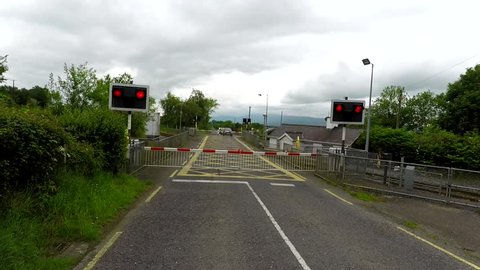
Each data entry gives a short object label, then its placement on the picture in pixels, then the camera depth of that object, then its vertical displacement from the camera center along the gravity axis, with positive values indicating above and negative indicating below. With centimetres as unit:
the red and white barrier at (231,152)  2026 -125
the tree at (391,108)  8712 +638
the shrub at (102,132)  1308 -41
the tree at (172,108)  9775 +369
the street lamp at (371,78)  2577 +416
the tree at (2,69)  2206 +242
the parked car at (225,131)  9586 -102
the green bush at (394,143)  3206 -40
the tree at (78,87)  3272 +245
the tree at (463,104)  4012 +378
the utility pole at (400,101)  8451 +772
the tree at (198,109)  10044 +434
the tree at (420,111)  8675 +613
